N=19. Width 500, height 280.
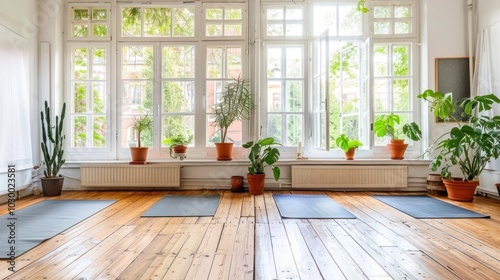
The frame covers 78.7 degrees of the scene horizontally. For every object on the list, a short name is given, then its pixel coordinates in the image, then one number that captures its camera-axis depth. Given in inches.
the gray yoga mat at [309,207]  125.1
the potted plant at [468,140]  139.2
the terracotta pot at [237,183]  175.6
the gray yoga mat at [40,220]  92.6
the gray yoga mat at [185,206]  127.1
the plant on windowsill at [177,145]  179.9
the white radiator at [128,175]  176.7
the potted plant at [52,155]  166.1
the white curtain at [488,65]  155.5
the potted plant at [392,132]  177.9
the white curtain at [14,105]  143.3
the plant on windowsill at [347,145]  178.9
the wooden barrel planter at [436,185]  165.8
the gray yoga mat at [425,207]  125.0
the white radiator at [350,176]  177.0
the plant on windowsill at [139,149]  178.2
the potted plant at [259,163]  165.5
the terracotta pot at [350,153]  181.3
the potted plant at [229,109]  177.5
